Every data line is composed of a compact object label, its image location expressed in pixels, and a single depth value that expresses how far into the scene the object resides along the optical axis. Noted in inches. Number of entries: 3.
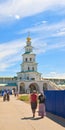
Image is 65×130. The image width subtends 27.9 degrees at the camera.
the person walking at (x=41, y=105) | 300.6
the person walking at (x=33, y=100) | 309.4
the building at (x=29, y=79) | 1483.8
